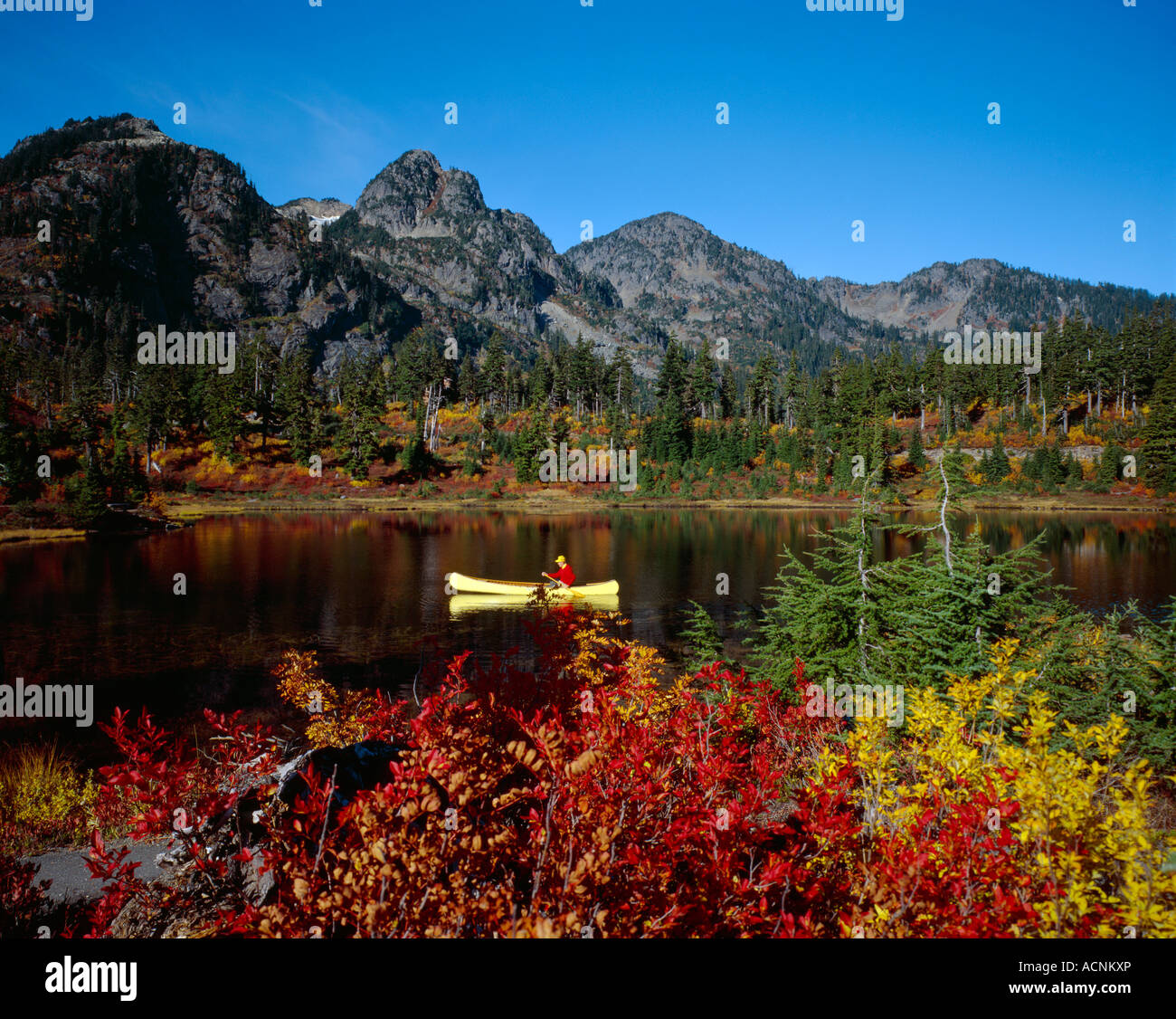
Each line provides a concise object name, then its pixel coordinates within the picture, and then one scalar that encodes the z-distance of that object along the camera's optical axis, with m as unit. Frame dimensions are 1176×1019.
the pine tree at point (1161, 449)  70.50
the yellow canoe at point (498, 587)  30.30
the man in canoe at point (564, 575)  21.78
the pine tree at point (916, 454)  83.81
